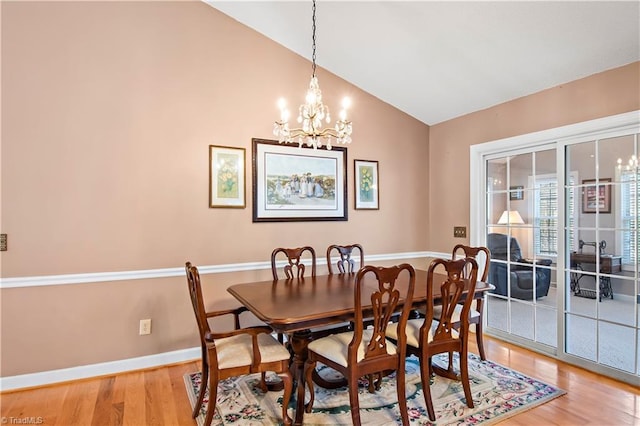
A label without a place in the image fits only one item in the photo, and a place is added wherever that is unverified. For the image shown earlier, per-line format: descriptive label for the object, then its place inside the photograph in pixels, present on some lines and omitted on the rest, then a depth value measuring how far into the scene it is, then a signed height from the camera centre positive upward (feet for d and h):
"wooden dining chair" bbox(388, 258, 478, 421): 7.18 -2.51
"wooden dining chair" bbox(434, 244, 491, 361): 9.55 -2.65
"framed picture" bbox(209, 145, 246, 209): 10.73 +1.18
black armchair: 11.10 -1.84
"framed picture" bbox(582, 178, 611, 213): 9.52 +0.58
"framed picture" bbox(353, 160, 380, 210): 13.25 +1.21
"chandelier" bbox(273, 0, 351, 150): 7.96 +2.21
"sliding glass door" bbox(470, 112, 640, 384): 9.18 -0.62
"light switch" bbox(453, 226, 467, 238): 13.30 -0.55
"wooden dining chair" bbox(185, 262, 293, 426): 6.64 -2.77
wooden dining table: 6.46 -1.81
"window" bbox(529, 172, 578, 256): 10.29 +0.15
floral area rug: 7.29 -4.16
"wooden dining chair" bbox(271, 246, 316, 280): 10.10 -1.36
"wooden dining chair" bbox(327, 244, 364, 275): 11.13 -1.39
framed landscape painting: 11.43 +1.14
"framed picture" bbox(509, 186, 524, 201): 11.71 +0.84
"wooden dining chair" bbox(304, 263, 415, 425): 6.41 -2.59
